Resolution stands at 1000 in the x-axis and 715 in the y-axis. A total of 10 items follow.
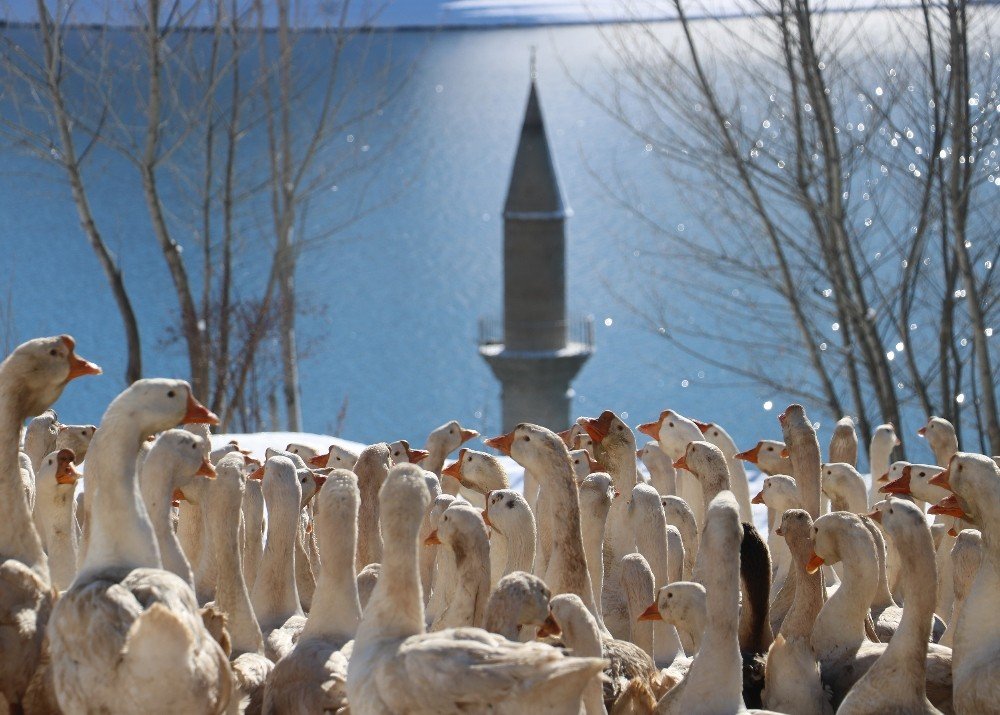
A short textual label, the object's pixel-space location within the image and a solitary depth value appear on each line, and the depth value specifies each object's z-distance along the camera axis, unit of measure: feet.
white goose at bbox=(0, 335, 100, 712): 28.60
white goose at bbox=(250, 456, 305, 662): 34.65
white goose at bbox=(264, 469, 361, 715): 29.28
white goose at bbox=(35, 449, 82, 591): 35.45
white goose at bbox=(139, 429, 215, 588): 31.91
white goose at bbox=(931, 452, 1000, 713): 28.02
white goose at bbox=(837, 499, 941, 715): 28.14
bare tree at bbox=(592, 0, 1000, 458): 58.03
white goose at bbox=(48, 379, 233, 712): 24.35
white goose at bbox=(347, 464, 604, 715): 22.91
